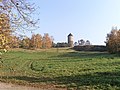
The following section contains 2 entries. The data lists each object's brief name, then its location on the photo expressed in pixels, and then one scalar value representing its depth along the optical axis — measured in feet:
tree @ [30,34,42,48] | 148.38
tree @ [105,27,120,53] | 113.75
